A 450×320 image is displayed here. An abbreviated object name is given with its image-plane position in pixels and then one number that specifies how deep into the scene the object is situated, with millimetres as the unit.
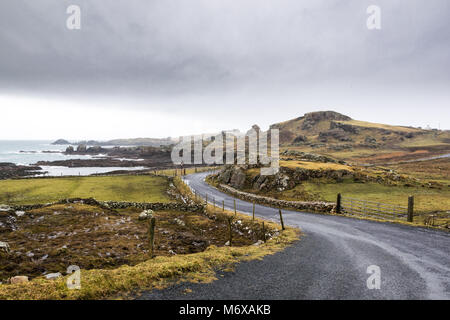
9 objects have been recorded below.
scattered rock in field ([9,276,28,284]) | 9755
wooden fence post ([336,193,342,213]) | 26578
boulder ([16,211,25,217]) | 24427
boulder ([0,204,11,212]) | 25177
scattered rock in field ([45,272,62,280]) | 11860
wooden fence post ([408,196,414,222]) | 20503
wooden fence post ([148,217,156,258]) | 13028
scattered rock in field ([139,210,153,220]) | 28850
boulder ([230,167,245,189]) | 47481
